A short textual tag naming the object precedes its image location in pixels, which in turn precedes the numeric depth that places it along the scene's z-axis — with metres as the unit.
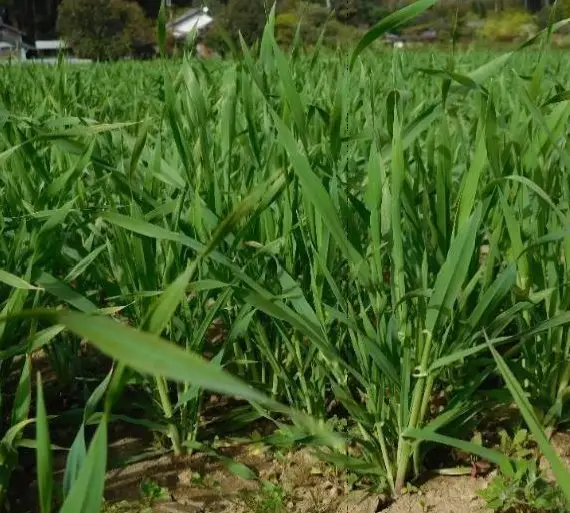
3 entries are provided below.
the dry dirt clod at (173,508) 1.02
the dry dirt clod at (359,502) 0.99
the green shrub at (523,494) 0.92
